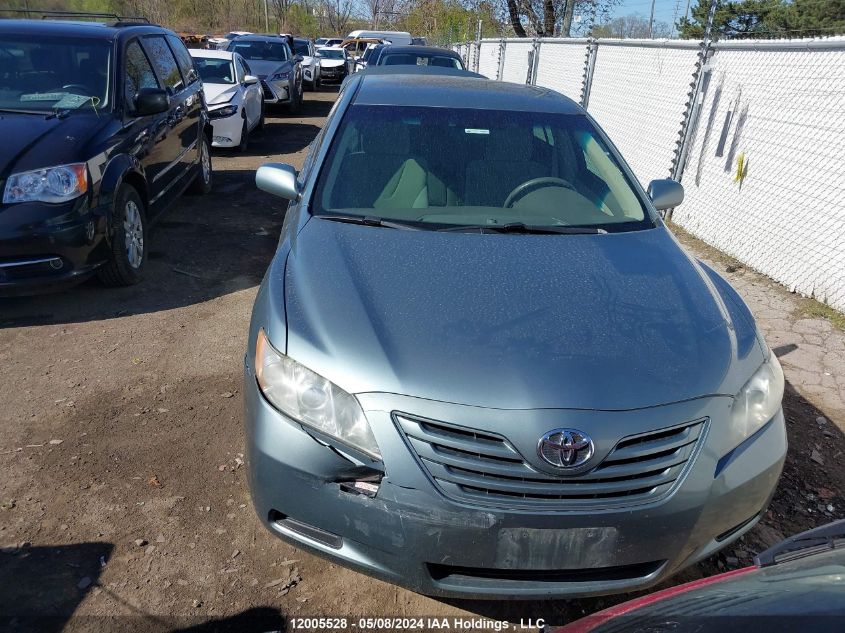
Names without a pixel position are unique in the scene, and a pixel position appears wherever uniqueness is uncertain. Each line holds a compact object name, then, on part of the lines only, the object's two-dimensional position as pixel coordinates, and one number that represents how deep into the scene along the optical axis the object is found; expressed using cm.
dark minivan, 423
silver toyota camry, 199
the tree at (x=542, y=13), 2162
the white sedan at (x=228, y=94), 997
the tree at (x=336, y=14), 5860
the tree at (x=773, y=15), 2397
